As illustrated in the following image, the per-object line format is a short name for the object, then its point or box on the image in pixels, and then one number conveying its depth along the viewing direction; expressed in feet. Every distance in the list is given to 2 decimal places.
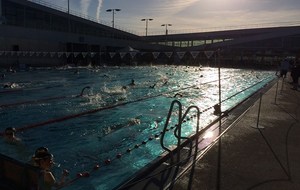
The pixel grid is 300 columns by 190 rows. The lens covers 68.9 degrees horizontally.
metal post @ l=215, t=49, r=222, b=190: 8.79
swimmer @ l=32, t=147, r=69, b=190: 7.58
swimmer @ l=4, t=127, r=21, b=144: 14.45
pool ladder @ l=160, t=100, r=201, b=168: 10.59
